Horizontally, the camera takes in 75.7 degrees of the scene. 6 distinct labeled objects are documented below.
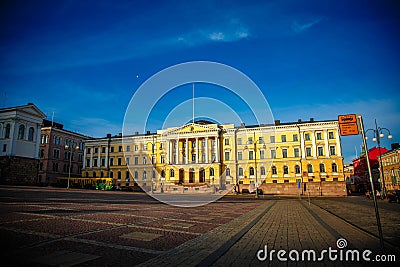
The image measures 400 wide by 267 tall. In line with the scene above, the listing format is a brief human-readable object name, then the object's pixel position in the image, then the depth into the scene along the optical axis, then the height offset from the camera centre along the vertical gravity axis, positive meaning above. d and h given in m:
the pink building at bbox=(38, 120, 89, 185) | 72.62 +8.88
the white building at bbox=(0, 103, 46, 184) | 45.56 +7.00
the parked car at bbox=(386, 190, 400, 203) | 24.44 -1.71
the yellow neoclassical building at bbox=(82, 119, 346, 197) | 61.12 +6.42
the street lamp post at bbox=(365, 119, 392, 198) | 24.20 +4.11
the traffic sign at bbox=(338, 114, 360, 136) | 5.69 +1.21
